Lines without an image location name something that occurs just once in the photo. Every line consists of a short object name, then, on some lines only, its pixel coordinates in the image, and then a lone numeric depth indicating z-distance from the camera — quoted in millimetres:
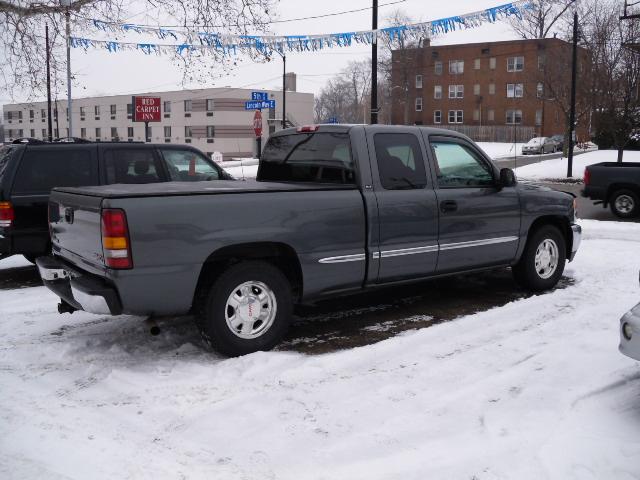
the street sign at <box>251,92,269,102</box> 24016
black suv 7637
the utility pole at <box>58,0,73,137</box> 13730
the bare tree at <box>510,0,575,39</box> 59450
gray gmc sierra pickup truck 4587
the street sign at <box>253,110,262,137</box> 24916
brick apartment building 64438
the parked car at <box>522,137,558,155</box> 48781
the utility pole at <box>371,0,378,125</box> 15356
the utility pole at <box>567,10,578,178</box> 24923
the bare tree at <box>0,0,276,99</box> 14235
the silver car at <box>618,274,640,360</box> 4016
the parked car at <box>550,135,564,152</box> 52366
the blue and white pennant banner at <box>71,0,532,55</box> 14656
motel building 66938
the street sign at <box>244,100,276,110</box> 24234
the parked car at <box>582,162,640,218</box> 14914
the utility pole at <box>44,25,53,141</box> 15744
